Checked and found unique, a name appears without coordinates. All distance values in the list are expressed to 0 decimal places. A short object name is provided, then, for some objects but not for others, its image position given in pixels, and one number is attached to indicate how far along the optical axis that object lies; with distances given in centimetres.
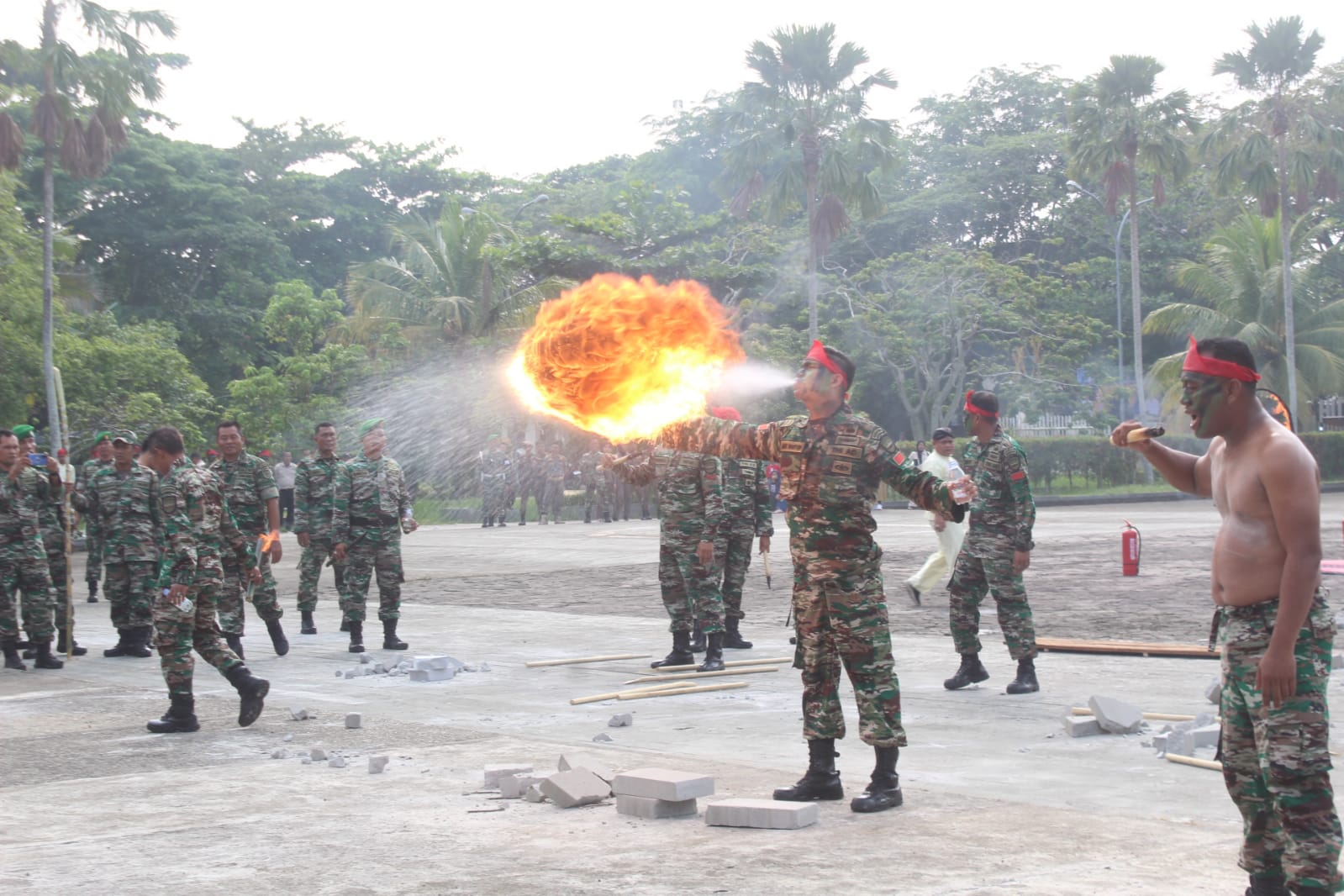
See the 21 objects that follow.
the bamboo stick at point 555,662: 1136
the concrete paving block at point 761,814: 582
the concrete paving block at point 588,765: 674
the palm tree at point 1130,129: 4422
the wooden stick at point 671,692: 966
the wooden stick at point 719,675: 1052
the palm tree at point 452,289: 3884
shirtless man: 434
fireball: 772
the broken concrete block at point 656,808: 609
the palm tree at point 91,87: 3023
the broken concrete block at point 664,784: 606
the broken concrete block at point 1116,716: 775
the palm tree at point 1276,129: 4500
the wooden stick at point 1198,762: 680
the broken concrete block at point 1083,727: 781
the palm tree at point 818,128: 4169
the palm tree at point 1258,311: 4575
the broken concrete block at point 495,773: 675
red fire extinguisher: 1748
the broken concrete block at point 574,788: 633
